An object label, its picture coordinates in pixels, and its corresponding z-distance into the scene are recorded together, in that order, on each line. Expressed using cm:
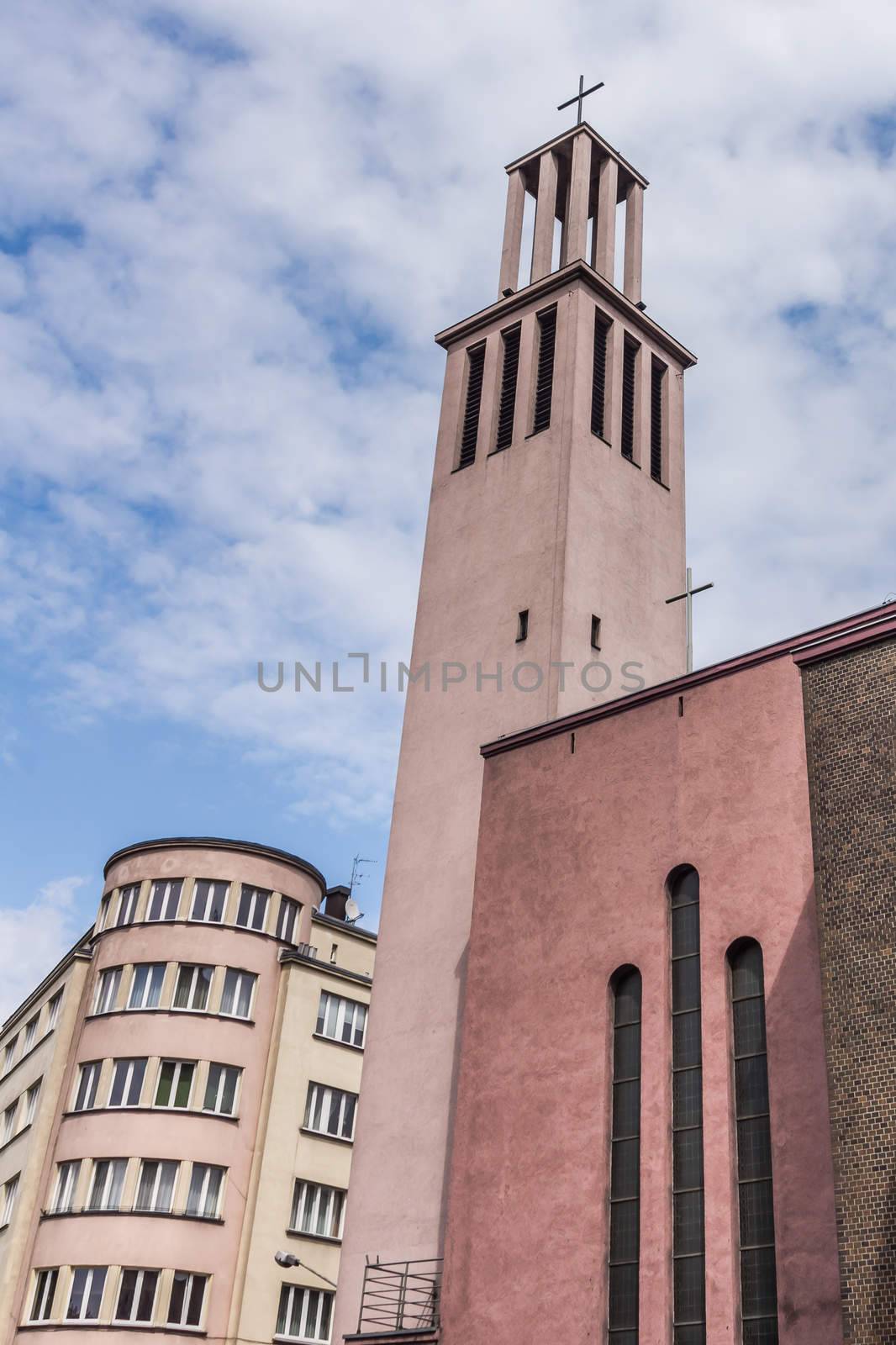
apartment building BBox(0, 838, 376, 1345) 3681
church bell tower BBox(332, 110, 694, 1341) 2742
